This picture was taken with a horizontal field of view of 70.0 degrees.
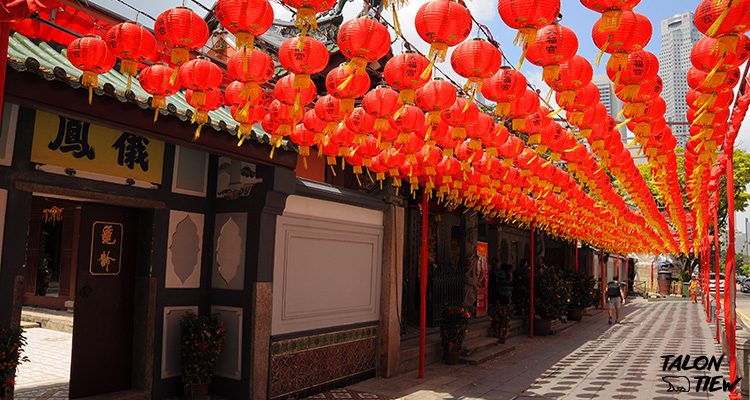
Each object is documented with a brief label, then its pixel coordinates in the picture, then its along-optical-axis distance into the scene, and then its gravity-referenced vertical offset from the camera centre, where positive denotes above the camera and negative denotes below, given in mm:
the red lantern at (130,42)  5137 +1927
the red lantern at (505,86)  5543 +1760
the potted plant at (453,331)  12117 -1740
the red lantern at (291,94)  5859 +1752
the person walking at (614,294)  22203 -1398
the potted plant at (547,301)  18344 -1497
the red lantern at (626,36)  4250 +1797
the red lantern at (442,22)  4516 +1962
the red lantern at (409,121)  6555 +1616
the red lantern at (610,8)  3832 +1821
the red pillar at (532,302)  17547 -1484
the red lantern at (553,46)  4652 +1843
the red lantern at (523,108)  6027 +1684
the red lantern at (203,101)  5836 +1617
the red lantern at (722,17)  3643 +1738
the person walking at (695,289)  37812 -1860
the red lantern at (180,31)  4863 +1946
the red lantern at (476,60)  4961 +1818
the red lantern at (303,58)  5059 +1812
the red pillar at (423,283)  10643 -612
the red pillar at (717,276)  15027 -385
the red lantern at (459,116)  6348 +1652
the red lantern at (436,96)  5805 +1714
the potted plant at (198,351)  7523 -1497
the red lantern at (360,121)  6809 +1649
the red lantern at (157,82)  5691 +1716
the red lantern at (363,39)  4824 +1918
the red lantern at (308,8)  4148 +1869
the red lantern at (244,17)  4348 +1878
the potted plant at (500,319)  15078 -1768
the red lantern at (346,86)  5461 +1702
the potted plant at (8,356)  5281 -1181
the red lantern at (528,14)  4164 +1902
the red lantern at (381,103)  6000 +1669
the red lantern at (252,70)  5297 +1769
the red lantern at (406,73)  5266 +1763
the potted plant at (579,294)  23156 -1558
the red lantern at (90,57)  5152 +1776
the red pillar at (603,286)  29478 -1547
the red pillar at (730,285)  8242 -347
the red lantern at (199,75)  5566 +1769
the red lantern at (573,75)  5312 +1820
